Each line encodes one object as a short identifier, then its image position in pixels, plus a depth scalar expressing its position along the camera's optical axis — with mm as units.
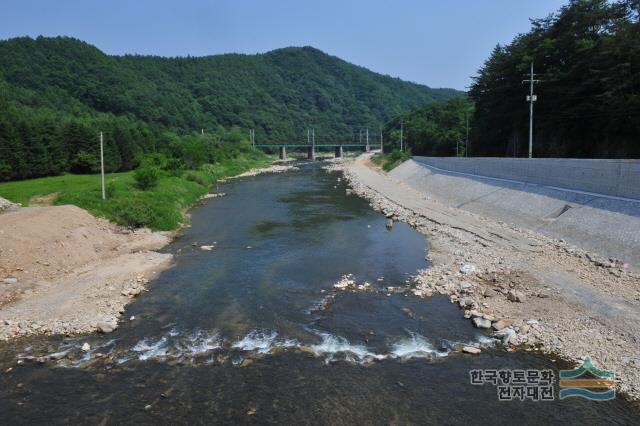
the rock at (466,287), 14102
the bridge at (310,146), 133575
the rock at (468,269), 15852
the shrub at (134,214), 24047
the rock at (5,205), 22512
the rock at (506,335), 10703
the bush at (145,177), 32406
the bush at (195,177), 46938
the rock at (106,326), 11641
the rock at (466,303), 12940
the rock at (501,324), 11376
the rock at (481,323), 11562
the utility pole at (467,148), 57969
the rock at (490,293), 13614
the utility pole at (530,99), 29639
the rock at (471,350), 10312
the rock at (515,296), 12945
